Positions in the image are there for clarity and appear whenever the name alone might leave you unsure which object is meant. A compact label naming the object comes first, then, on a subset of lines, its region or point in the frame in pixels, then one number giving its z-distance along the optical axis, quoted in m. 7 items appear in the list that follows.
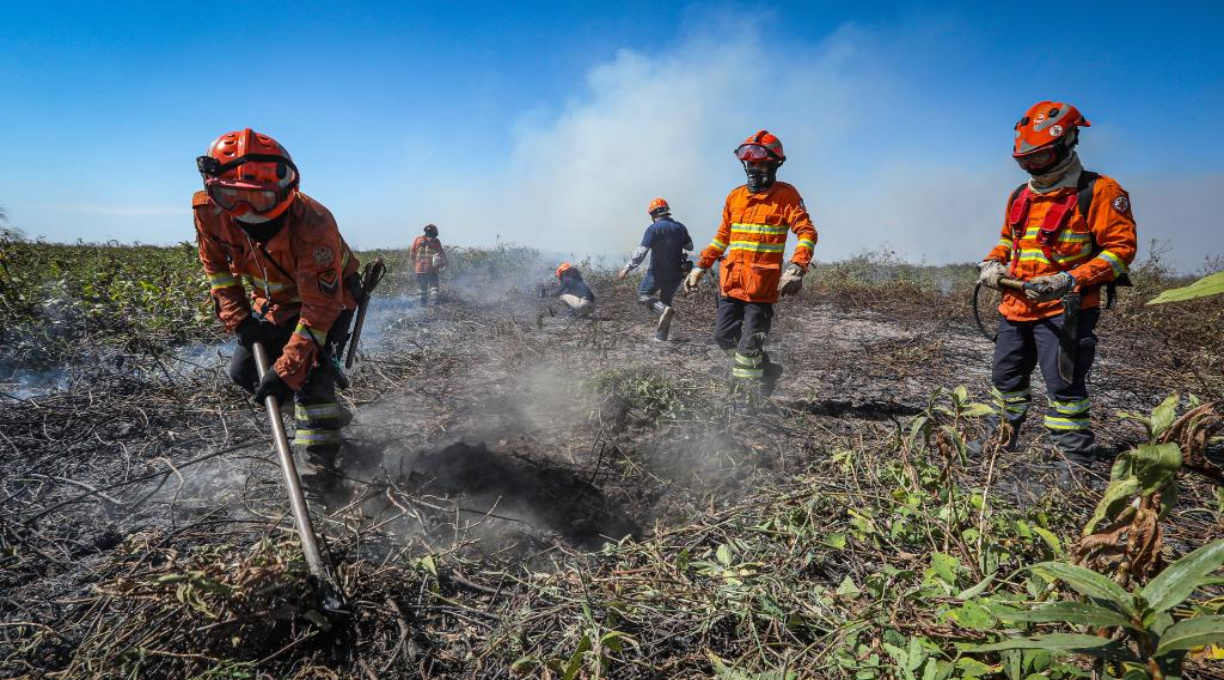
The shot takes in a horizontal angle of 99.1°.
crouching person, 8.68
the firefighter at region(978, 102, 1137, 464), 2.71
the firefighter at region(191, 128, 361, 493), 2.47
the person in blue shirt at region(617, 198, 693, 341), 7.45
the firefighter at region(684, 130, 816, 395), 3.83
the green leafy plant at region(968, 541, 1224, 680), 0.72
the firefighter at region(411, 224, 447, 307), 10.62
